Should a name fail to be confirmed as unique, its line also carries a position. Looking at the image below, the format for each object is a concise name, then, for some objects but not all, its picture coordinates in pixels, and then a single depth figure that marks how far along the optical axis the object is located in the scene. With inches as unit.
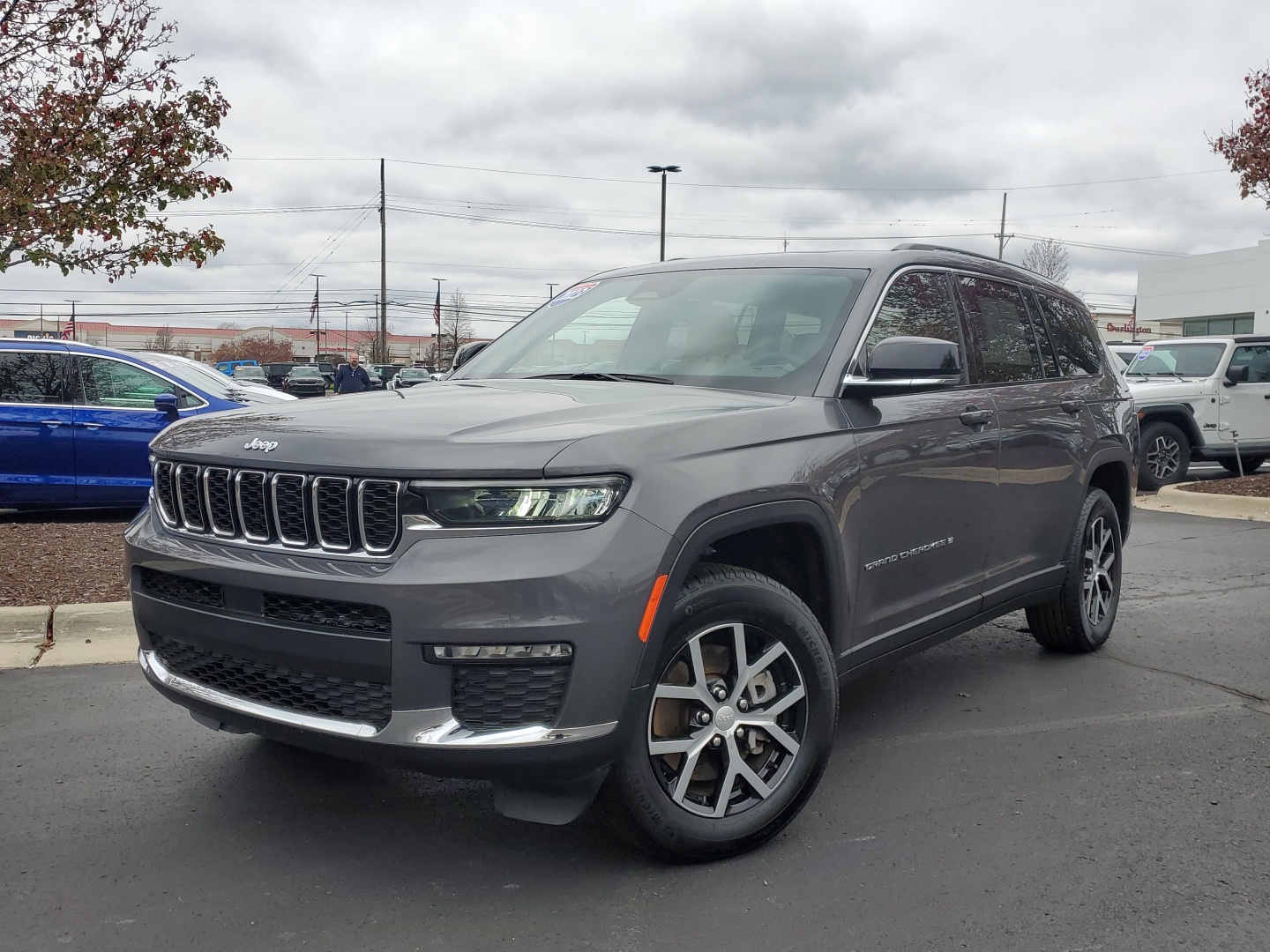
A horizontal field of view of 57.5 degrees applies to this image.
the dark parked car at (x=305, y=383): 1619.7
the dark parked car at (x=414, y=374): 1803.5
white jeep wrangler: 526.3
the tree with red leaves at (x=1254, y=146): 474.3
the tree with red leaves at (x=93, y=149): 280.4
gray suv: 112.9
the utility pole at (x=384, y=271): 1849.2
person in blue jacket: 852.0
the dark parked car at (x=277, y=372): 2107.3
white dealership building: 1892.2
